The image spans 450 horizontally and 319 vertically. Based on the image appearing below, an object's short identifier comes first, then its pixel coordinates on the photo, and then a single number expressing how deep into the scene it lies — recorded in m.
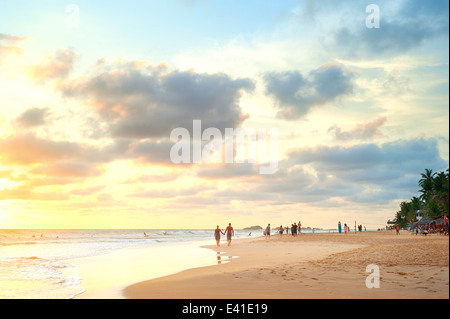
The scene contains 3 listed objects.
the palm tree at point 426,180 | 79.64
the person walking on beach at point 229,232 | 43.01
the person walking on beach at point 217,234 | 43.78
